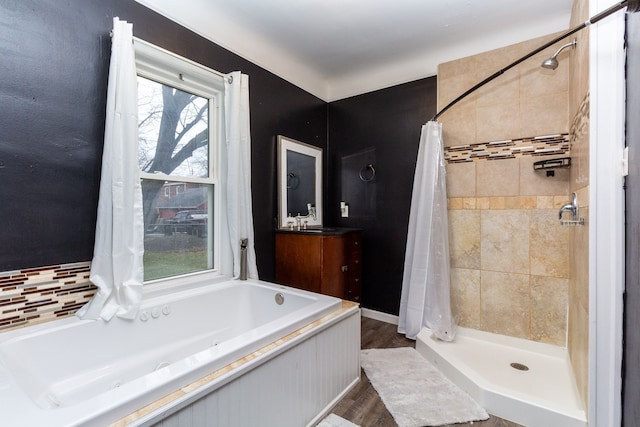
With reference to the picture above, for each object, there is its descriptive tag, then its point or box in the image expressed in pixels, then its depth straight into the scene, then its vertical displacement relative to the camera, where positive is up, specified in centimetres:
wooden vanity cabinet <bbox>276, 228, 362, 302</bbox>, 250 -42
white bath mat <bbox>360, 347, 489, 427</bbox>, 161 -108
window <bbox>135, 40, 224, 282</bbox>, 196 +36
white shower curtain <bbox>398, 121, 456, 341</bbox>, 244 -26
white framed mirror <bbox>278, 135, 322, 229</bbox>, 278 +27
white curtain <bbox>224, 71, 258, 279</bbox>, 225 +33
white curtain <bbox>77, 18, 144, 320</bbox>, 160 +8
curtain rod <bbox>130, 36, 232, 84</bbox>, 173 +99
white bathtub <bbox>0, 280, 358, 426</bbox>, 91 -62
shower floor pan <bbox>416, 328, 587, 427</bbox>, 156 -102
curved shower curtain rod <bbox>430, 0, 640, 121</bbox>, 99 +70
